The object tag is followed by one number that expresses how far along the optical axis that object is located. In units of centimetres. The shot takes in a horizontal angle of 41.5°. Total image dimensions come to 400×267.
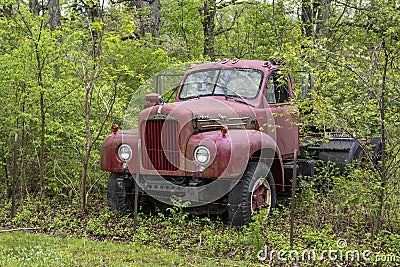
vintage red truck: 732
